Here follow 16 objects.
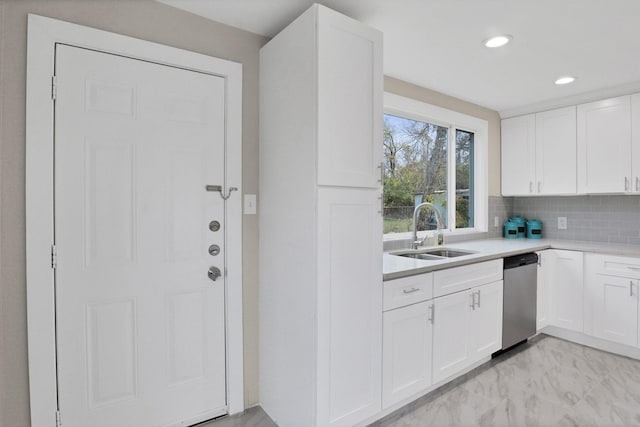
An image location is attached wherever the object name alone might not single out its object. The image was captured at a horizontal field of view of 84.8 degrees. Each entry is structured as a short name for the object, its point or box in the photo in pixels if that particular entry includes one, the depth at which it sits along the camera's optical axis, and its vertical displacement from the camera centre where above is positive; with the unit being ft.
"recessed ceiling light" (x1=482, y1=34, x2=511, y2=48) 7.14 +3.54
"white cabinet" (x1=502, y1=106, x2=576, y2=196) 11.27 +1.96
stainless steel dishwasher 9.27 -2.43
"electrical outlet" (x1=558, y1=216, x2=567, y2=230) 12.25 -0.42
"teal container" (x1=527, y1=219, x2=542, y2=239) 12.60 -0.66
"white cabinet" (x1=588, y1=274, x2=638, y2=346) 9.25 -2.67
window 10.08 +1.43
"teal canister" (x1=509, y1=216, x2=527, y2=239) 12.81 -0.58
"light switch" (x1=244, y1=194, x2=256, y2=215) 6.97 +0.15
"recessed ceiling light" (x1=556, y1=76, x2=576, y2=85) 9.49 +3.60
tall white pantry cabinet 5.58 -0.16
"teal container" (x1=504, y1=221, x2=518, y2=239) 12.74 -0.70
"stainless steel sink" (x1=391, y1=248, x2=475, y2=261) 9.22 -1.14
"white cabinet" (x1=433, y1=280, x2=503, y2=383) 7.45 -2.71
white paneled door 5.41 -0.50
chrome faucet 9.50 -0.32
